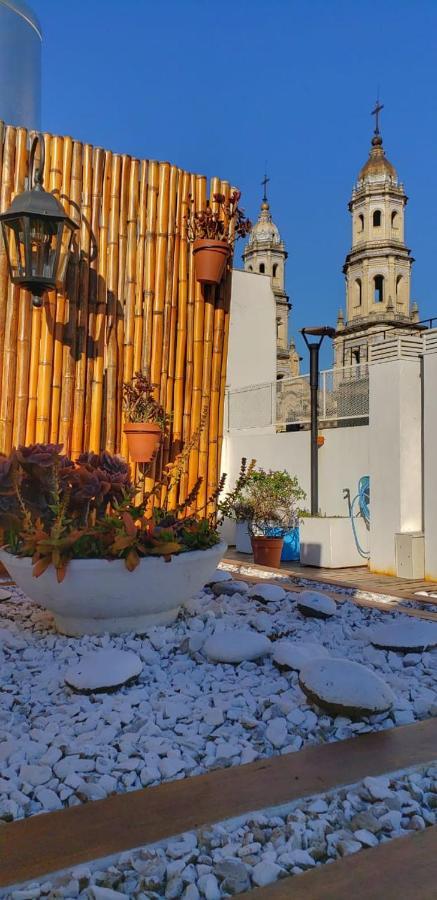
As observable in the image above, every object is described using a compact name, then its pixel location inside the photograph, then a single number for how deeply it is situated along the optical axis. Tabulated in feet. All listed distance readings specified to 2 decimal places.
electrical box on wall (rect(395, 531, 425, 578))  19.94
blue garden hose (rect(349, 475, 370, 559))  24.13
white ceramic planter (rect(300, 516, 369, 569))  22.59
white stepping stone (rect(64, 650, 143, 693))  5.47
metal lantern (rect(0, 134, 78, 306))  10.57
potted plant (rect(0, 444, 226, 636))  6.70
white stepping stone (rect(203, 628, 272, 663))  6.26
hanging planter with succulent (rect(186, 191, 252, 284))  13.05
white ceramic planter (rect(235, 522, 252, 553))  26.41
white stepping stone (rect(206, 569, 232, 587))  10.27
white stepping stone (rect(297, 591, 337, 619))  8.14
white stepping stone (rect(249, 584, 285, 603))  8.99
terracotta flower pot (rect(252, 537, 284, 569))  19.89
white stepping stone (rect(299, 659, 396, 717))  4.92
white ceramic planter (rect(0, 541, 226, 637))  6.69
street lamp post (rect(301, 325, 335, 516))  24.81
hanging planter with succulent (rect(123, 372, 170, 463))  12.21
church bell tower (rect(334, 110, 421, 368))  92.58
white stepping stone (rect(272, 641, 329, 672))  5.97
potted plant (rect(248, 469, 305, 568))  23.52
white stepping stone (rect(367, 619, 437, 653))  6.75
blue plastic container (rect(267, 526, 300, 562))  24.88
